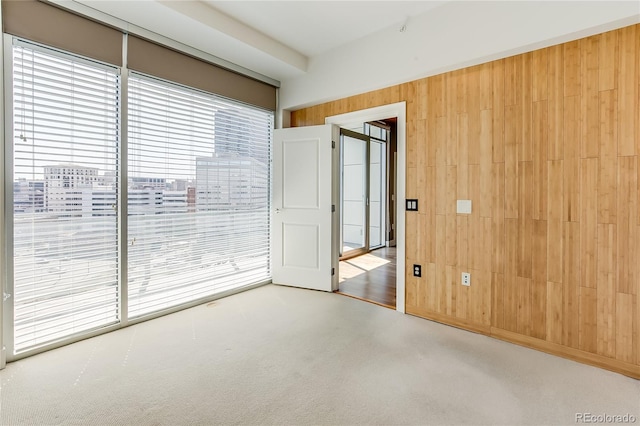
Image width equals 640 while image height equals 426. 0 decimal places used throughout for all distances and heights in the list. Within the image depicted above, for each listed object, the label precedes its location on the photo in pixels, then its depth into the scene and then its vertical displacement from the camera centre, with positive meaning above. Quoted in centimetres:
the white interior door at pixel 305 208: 378 +2
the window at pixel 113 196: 227 +12
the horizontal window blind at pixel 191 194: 287 +17
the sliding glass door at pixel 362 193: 641 +34
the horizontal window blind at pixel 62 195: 223 +11
